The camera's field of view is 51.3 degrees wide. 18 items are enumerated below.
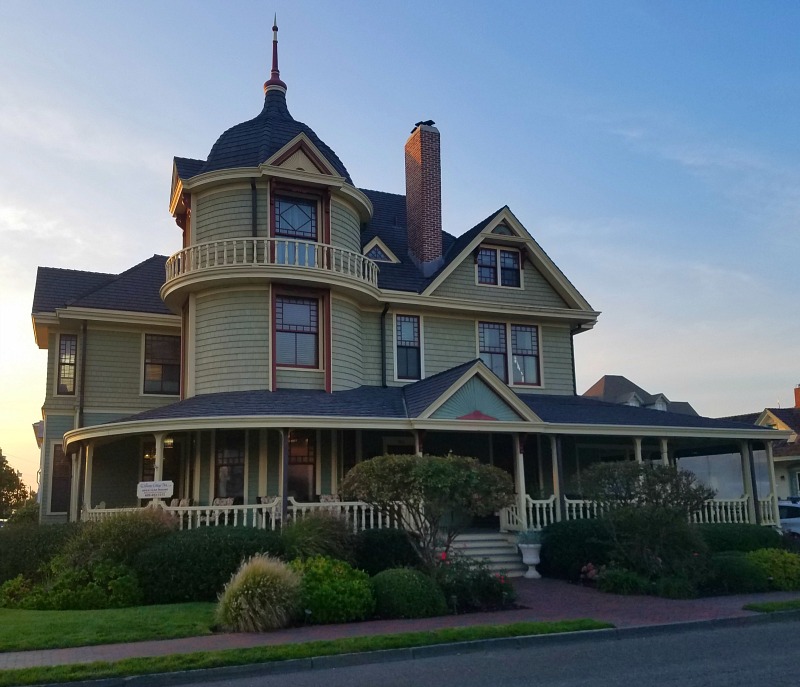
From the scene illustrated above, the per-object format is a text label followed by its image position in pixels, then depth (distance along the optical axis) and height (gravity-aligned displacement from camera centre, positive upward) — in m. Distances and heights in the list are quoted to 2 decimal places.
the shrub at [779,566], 16.66 -1.33
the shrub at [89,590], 14.27 -1.30
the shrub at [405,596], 13.28 -1.41
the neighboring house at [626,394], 54.19 +8.06
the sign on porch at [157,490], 17.56 +0.47
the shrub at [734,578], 16.22 -1.50
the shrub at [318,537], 15.45 -0.52
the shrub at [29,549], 16.36 -0.65
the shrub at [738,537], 19.62 -0.87
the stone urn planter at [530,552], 18.93 -1.06
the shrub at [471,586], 14.34 -1.38
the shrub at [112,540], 15.26 -0.49
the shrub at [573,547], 18.00 -0.94
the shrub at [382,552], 16.45 -0.87
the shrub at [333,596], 12.91 -1.34
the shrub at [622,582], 16.05 -1.51
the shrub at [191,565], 14.82 -0.93
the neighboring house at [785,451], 45.22 +2.59
